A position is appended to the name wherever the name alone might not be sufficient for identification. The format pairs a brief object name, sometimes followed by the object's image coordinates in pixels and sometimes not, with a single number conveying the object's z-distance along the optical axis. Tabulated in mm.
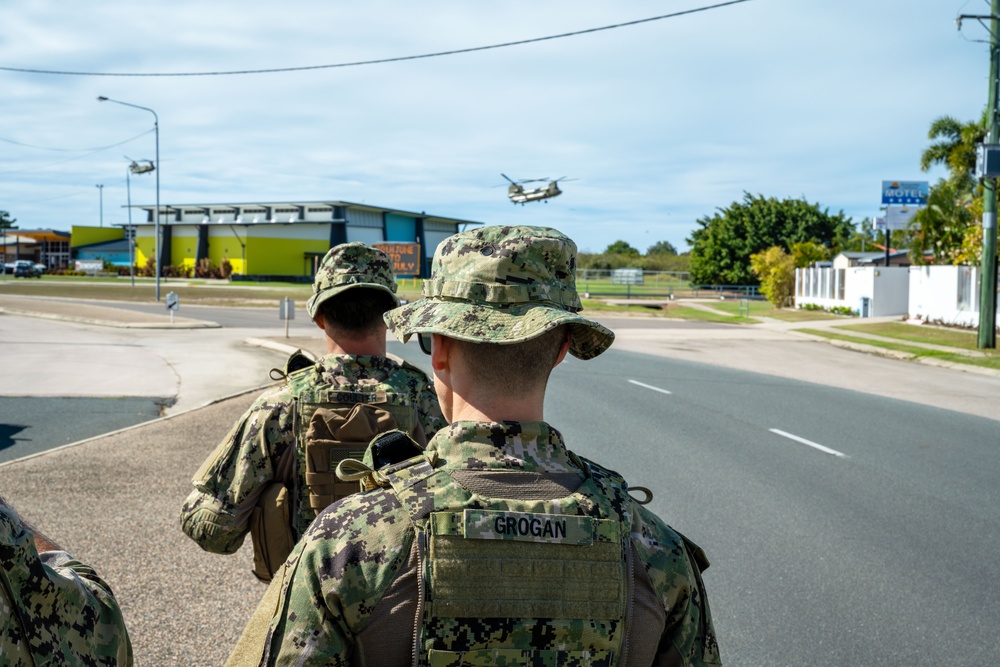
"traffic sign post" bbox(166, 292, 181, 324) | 26527
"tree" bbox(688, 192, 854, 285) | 81500
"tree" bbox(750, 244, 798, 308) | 53438
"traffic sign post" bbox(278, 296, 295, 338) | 22891
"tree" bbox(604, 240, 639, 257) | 152650
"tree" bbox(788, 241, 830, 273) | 56812
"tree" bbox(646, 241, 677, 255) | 170000
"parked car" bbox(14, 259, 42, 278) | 82750
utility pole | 23219
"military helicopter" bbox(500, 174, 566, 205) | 70938
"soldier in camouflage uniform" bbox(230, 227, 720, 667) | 1749
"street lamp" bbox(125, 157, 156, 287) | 59344
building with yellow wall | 85062
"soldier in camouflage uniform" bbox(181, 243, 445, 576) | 3182
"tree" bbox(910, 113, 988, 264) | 32500
